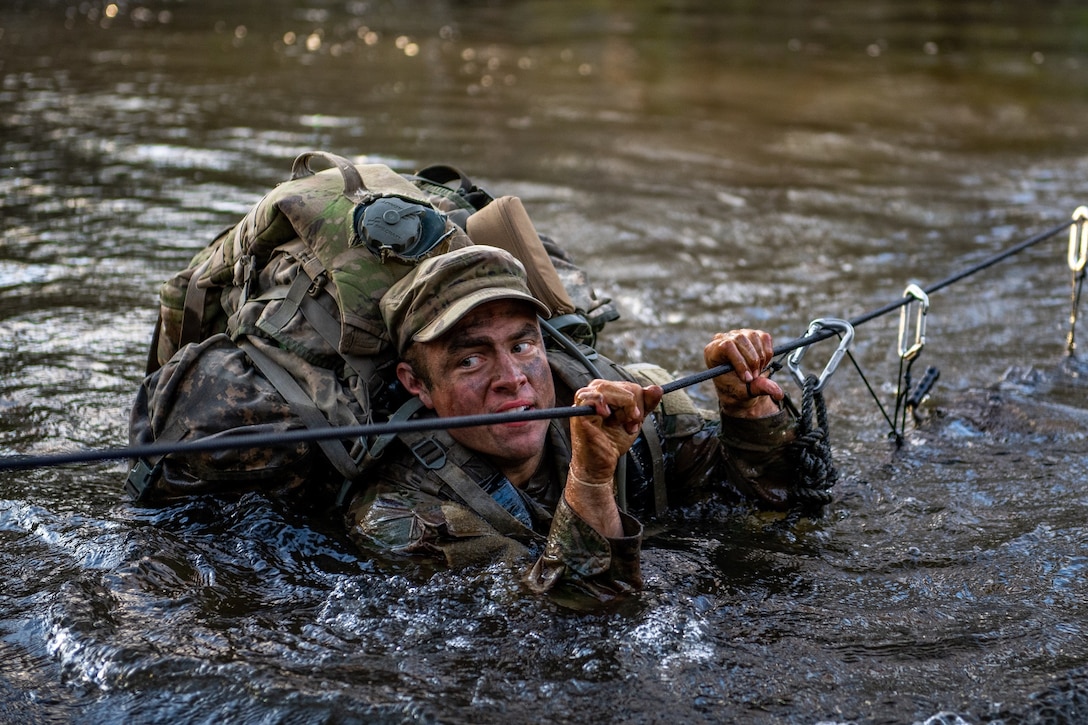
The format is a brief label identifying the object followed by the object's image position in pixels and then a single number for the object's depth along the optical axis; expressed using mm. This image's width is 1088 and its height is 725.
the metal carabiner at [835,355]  4871
